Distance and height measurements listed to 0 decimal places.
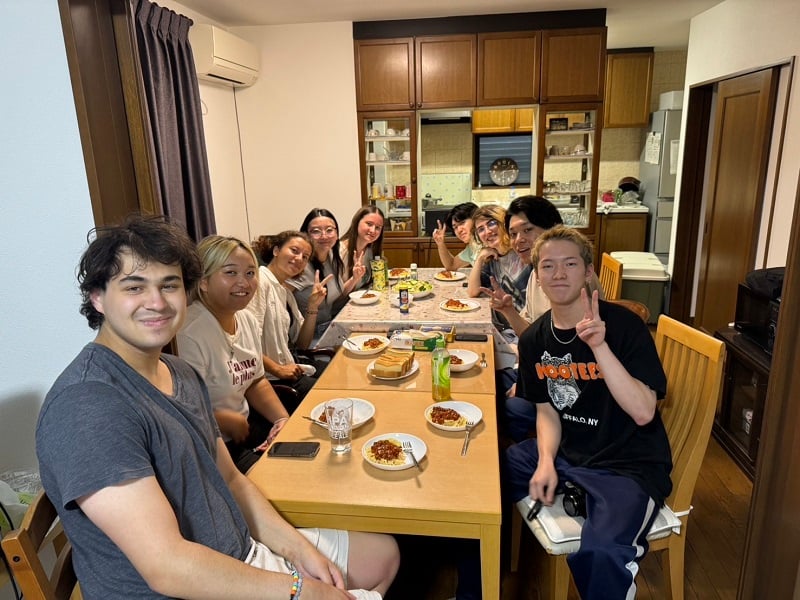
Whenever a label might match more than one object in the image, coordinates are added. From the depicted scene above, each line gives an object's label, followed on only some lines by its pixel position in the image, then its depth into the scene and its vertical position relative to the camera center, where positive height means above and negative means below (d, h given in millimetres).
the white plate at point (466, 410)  1609 -715
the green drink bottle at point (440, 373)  1699 -620
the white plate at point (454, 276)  3393 -640
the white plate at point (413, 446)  1370 -721
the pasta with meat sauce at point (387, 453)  1398 -723
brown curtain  3096 +401
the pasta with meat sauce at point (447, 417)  1566 -711
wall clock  5066 +22
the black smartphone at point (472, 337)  2316 -698
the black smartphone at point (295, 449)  1463 -738
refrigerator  4891 -45
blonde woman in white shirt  1814 -564
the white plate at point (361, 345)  2176 -697
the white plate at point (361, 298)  2799 -634
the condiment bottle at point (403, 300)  2603 -595
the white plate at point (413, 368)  1974 -714
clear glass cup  1449 -668
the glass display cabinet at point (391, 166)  4398 +82
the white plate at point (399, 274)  3484 -636
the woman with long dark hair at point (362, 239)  3404 -395
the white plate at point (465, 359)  1963 -692
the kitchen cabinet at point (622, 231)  5234 -588
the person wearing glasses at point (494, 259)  2875 -466
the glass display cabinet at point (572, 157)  4215 +113
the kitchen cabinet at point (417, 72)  4160 +807
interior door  3199 -145
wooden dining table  1229 -750
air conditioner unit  3590 +874
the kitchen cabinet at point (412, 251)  4594 -643
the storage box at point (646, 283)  4473 -941
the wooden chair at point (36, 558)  948 -666
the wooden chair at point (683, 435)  1495 -796
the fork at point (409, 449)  1404 -721
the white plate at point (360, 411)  1604 -714
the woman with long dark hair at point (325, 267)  2982 -510
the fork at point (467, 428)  1482 -721
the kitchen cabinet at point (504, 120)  4863 +482
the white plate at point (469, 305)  2654 -649
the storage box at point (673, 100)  4812 +616
